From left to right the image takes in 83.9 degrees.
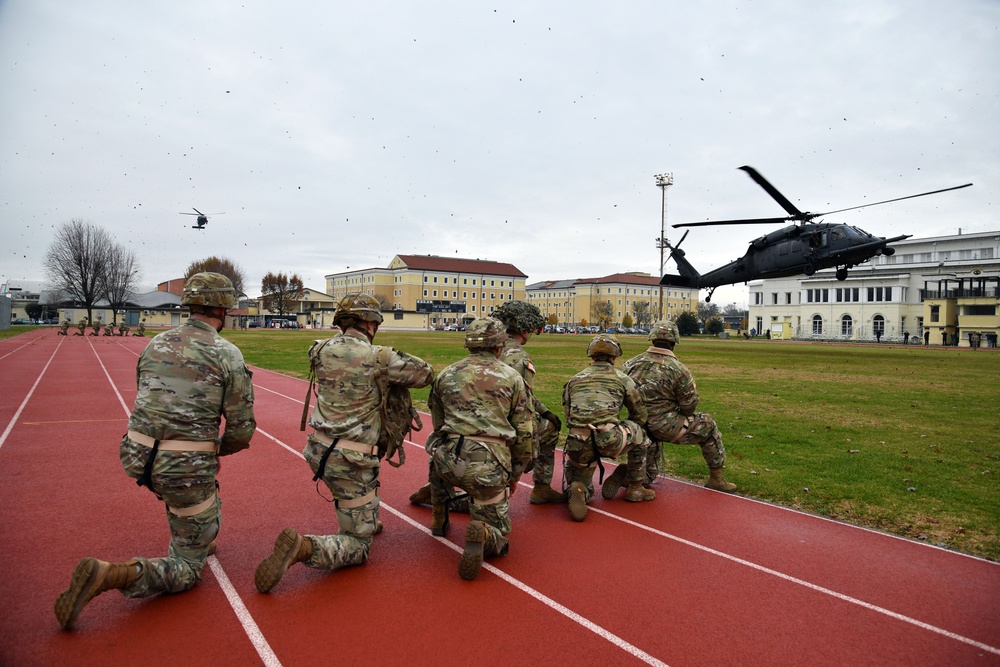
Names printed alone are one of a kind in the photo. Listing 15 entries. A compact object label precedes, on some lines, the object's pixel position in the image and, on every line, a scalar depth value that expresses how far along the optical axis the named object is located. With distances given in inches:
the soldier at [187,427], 154.4
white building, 2598.4
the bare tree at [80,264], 2464.3
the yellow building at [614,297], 5226.4
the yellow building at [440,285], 4950.8
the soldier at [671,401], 275.4
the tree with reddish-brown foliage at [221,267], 3873.0
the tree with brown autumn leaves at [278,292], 4291.3
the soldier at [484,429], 190.4
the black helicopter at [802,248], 876.6
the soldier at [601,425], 239.6
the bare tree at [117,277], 2615.7
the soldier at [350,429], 177.3
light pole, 2411.7
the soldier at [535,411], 236.7
